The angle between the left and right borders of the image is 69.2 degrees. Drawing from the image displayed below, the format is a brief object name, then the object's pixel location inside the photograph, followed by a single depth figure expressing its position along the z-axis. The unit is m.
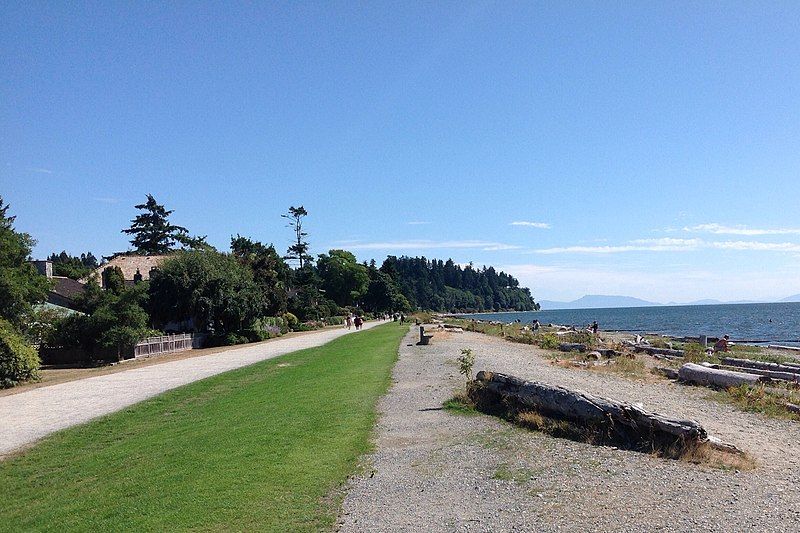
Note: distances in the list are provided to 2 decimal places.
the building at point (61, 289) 45.10
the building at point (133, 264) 59.91
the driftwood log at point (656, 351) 31.47
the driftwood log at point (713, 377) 17.23
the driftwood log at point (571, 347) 32.63
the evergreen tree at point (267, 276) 61.66
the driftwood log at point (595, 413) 9.27
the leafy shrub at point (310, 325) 68.79
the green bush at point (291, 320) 69.22
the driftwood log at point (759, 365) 22.45
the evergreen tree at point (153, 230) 93.44
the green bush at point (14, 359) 24.70
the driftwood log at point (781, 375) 18.98
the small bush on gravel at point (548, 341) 35.78
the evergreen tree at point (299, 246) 111.12
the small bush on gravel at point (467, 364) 15.99
